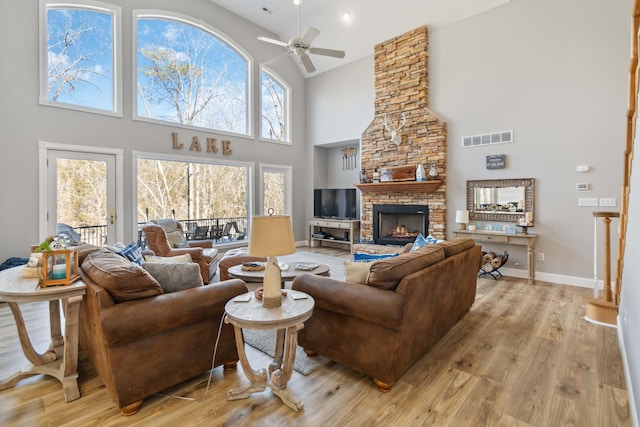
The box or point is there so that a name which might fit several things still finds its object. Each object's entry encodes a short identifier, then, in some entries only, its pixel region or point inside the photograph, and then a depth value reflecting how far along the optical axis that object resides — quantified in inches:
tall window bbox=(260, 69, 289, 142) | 303.0
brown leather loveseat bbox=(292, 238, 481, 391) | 78.7
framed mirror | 195.6
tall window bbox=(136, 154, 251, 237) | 253.9
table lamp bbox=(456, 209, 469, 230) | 210.1
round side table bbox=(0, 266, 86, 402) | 72.2
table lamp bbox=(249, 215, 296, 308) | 72.4
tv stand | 292.8
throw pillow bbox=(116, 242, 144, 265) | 108.3
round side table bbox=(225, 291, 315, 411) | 68.3
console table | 185.5
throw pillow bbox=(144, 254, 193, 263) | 117.3
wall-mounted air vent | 202.0
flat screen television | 301.7
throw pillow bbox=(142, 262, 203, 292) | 84.2
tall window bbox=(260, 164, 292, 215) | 301.9
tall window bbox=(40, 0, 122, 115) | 185.2
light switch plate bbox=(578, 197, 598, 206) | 172.9
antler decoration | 249.7
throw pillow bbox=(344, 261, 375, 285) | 90.3
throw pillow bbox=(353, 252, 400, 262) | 107.6
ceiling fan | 166.9
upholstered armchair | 174.4
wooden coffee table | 129.2
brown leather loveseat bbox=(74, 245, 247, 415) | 69.4
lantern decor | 76.4
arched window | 227.1
